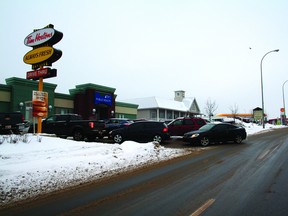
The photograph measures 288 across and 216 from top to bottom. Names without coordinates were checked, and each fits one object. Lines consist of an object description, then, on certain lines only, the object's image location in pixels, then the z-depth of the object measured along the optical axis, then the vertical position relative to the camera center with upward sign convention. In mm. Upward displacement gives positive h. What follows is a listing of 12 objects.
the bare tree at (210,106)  61891 +2734
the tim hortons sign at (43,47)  18031 +5132
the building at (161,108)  54531 +2025
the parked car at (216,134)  16703 -1114
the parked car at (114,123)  20759 -482
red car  20783 -594
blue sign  39125 +2961
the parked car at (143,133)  17422 -1044
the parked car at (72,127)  17375 -650
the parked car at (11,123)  17980 -412
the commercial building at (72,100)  30234 +2395
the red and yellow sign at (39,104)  15641 +806
